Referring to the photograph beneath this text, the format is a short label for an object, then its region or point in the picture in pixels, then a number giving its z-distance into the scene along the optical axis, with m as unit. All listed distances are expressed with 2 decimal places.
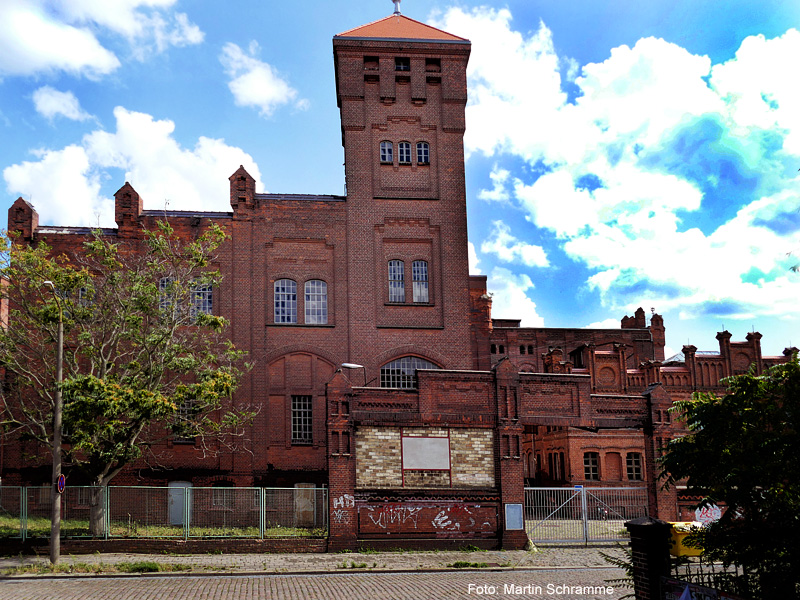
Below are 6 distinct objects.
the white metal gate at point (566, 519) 24.62
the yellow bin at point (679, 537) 20.64
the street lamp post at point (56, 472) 19.52
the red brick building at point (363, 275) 30.59
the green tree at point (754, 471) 9.57
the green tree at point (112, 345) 21.89
